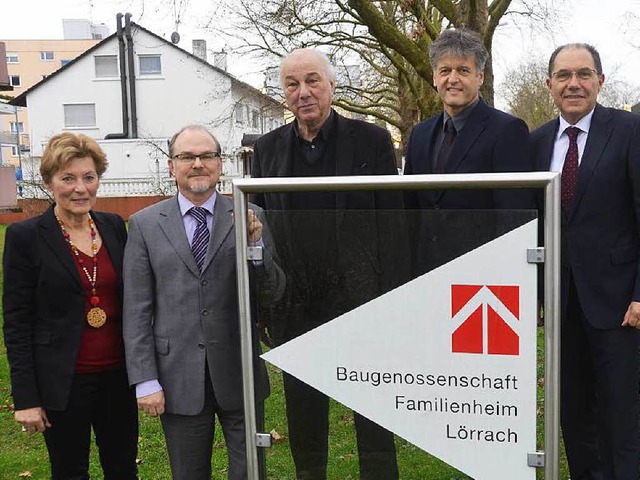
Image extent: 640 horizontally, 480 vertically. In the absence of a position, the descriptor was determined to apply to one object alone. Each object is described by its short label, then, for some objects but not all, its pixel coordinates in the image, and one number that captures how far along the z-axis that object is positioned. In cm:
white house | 3866
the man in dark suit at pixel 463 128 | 287
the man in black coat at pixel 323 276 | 232
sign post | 216
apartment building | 7369
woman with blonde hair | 292
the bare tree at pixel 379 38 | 988
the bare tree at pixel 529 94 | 3206
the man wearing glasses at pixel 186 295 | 275
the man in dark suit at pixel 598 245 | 305
